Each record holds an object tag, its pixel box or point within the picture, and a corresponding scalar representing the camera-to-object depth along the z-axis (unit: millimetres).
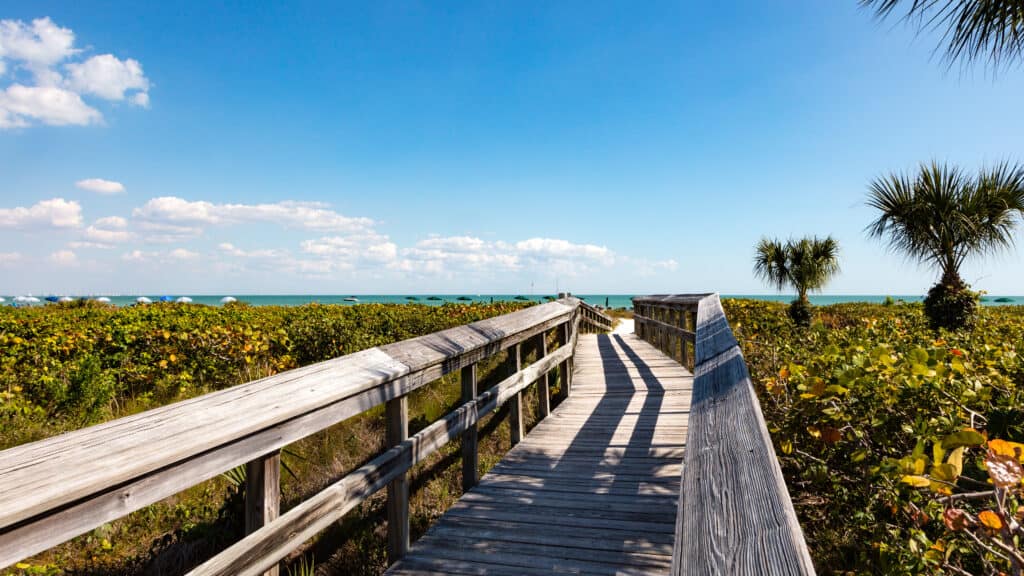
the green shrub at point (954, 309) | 9867
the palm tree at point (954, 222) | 10055
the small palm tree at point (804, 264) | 20578
